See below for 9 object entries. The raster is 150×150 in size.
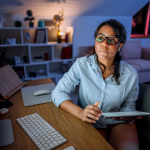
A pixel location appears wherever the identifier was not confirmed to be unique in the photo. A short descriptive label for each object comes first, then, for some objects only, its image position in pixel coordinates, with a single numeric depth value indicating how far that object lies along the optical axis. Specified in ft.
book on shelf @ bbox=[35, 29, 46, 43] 10.41
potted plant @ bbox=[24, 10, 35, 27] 9.86
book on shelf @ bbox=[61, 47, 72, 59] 11.39
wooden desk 2.15
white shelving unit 10.47
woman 3.28
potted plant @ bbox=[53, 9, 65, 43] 10.45
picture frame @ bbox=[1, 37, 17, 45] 9.67
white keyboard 2.15
